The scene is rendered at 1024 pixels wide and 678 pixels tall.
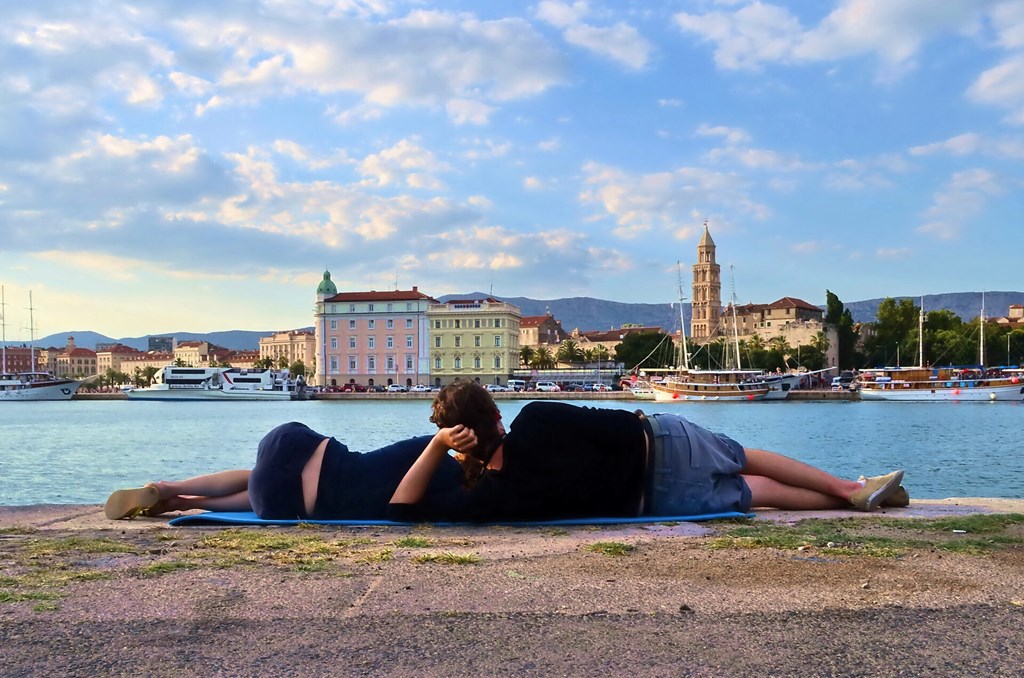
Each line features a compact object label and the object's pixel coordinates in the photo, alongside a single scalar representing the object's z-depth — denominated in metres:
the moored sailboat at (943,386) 66.56
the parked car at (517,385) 96.75
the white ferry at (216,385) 86.69
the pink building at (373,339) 102.12
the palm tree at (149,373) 150.20
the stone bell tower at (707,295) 133.62
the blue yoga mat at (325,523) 5.04
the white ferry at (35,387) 89.44
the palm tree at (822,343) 100.50
